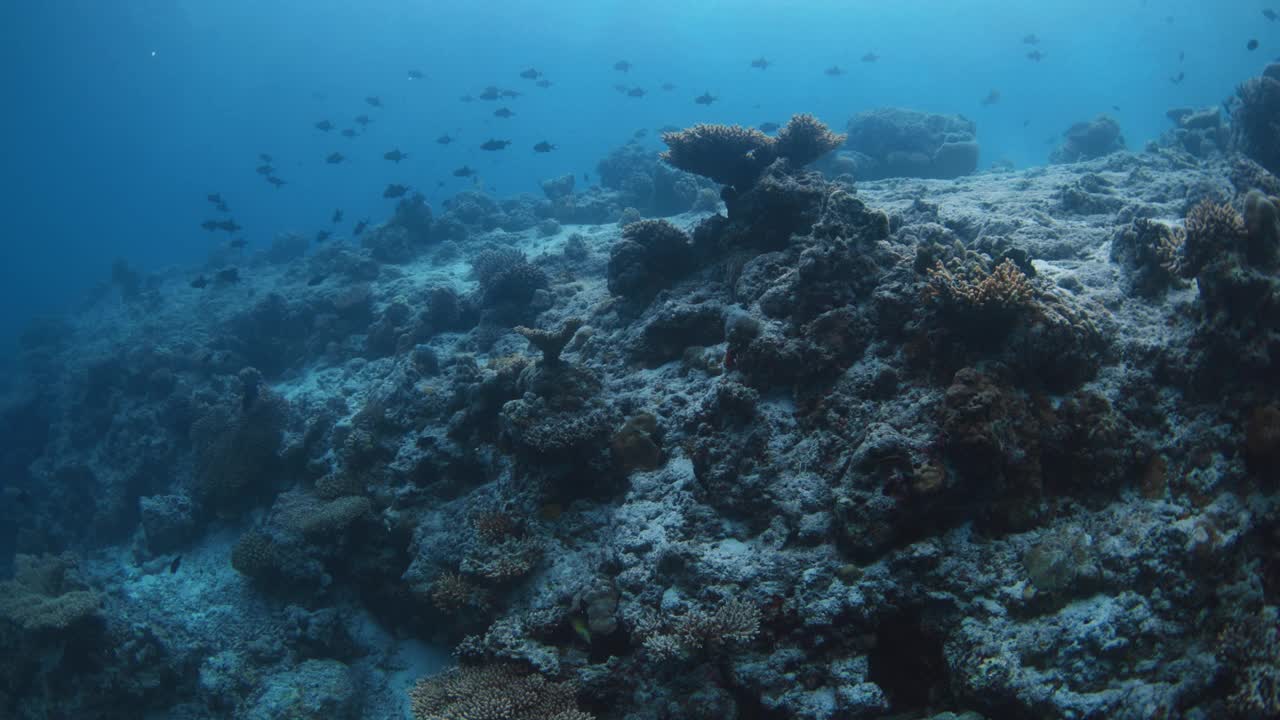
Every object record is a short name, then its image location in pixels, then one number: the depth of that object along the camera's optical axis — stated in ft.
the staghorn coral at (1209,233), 14.51
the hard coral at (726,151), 30.55
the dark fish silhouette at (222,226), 61.72
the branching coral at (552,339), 23.49
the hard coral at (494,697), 14.15
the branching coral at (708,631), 13.47
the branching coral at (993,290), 15.02
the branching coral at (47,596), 28.78
